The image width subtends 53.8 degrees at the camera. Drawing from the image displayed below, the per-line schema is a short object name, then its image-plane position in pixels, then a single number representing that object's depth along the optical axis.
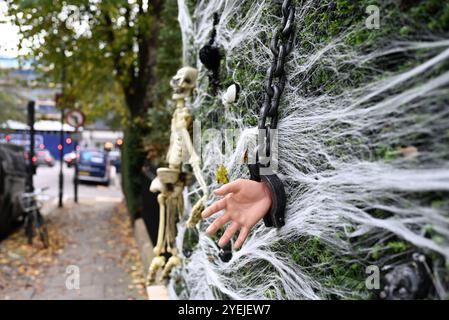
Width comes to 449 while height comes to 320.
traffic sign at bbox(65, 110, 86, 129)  12.92
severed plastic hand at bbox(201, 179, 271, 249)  1.73
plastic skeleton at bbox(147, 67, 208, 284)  3.57
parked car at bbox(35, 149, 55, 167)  33.25
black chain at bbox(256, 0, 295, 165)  2.01
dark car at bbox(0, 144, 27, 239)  8.77
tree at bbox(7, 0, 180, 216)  9.73
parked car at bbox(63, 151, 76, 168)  30.98
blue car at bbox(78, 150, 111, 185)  20.64
